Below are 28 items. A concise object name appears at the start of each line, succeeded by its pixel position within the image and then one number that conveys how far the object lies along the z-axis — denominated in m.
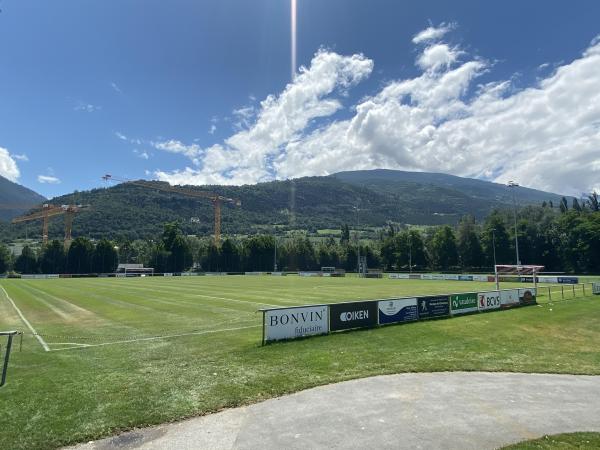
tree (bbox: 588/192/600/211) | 148.62
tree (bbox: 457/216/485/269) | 119.75
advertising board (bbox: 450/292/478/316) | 25.41
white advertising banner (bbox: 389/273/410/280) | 89.06
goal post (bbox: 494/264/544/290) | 35.12
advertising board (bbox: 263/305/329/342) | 16.92
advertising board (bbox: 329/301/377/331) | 19.19
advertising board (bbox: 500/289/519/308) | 29.38
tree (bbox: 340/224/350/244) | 196.75
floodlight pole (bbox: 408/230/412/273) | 126.65
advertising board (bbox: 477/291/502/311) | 27.53
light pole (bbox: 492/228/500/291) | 115.66
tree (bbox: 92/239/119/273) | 130.62
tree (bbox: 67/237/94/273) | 129.25
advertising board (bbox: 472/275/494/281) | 69.06
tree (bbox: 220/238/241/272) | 140.00
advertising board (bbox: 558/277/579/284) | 57.44
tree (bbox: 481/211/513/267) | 116.81
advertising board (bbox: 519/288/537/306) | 30.87
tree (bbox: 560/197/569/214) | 162.62
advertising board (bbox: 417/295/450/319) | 23.33
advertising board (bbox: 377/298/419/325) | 21.16
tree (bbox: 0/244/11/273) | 129.75
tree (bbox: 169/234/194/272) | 136.50
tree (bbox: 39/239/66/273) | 128.88
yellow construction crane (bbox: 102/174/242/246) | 174.73
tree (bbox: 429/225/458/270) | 124.19
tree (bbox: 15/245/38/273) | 129.75
